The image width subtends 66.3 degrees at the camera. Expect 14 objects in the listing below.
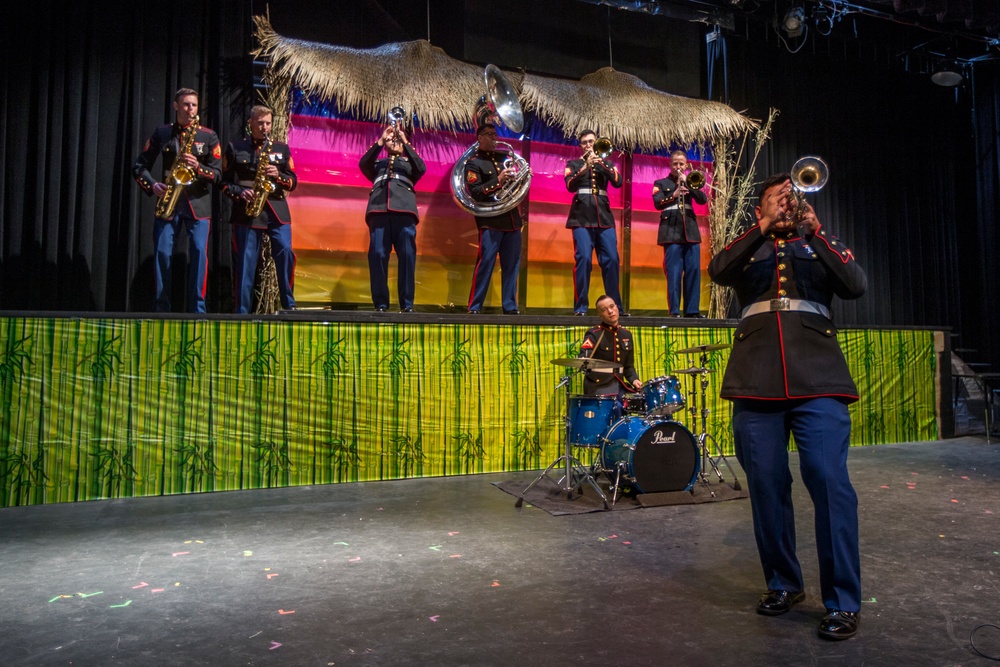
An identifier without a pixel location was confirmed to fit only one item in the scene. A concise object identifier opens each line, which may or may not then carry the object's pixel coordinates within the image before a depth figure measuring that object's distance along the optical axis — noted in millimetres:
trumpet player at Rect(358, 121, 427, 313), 6699
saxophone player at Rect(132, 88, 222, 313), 6004
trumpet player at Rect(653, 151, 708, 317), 7781
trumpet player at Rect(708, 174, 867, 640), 2727
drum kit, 5012
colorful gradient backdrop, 7734
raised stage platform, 5051
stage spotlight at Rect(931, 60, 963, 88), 9938
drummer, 5738
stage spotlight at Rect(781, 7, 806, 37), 8969
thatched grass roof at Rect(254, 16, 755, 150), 7367
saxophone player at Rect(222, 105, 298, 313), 6242
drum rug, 4945
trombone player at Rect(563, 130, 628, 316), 7359
